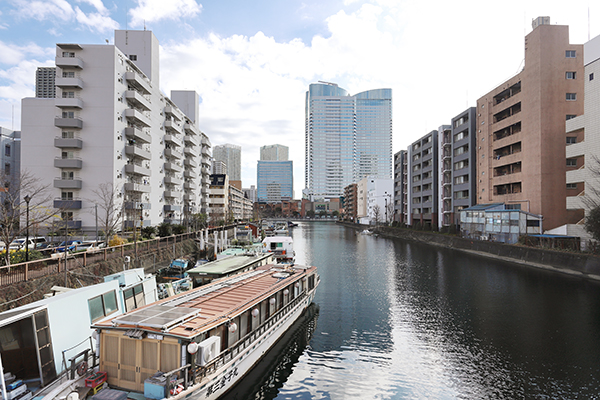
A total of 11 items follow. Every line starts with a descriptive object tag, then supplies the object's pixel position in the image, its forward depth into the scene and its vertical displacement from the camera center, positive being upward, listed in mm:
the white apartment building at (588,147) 39094 +7866
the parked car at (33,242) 36016 -4228
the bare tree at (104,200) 45281 +1061
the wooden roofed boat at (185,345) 10383 -4936
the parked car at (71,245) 32281 -4312
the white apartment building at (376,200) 136650 +3582
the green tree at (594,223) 33406 -1643
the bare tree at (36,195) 41594 +1766
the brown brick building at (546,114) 47406 +14159
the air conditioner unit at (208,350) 10648 -4940
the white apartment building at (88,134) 46031 +11131
